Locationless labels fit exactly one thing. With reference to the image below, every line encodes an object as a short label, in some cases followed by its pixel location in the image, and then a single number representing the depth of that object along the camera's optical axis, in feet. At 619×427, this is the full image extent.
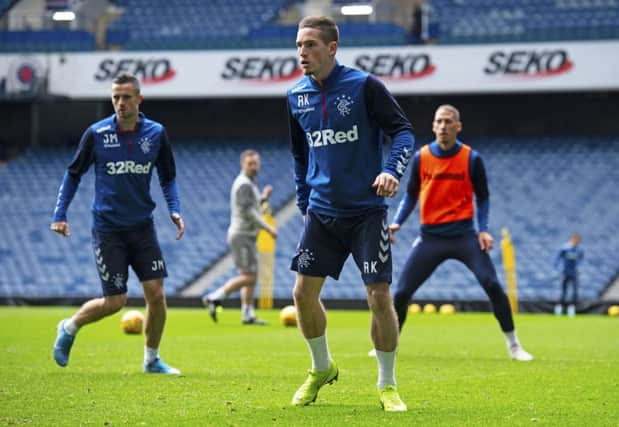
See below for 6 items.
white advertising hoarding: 101.55
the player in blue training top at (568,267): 77.87
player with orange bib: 33.88
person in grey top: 53.06
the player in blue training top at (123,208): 28.27
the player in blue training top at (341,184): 21.09
